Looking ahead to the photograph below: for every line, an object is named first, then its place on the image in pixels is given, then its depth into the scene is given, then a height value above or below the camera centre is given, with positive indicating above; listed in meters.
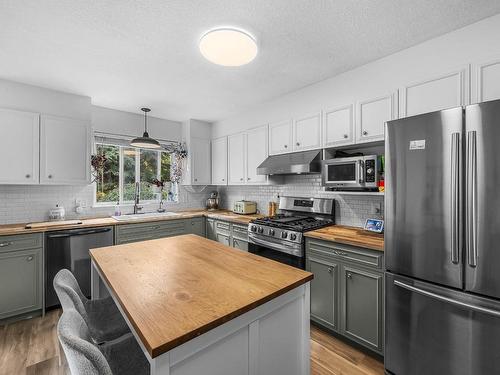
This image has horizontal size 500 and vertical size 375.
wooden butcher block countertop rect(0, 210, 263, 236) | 2.66 -0.45
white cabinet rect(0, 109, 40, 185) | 2.73 +0.45
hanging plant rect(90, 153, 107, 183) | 3.57 +0.33
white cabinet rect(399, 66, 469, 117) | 1.85 +0.74
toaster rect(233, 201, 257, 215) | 3.91 -0.32
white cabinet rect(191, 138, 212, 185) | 4.37 +0.46
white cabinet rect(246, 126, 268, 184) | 3.54 +0.53
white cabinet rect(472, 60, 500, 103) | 1.72 +0.75
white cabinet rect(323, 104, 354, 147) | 2.54 +0.65
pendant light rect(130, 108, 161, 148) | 3.22 +0.58
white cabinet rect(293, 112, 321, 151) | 2.86 +0.66
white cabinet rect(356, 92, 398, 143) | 2.23 +0.67
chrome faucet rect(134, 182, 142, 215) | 3.96 -0.19
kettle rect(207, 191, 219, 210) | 4.70 -0.28
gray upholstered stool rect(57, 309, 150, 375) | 0.77 -0.57
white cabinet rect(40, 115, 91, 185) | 2.99 +0.46
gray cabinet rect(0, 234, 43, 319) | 2.53 -0.91
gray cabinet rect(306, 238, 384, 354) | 1.96 -0.88
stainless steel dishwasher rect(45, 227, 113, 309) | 2.77 -0.75
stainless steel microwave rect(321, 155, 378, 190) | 2.31 +0.14
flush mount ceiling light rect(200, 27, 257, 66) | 1.75 +1.02
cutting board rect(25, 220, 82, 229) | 2.77 -0.43
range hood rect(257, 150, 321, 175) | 2.79 +0.29
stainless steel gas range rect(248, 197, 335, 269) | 2.53 -0.44
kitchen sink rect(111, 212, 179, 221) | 3.49 -0.43
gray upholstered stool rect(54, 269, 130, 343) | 1.22 -0.82
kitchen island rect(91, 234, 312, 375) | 0.87 -0.49
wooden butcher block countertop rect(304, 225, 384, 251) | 2.01 -0.44
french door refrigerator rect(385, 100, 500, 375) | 1.38 -0.34
